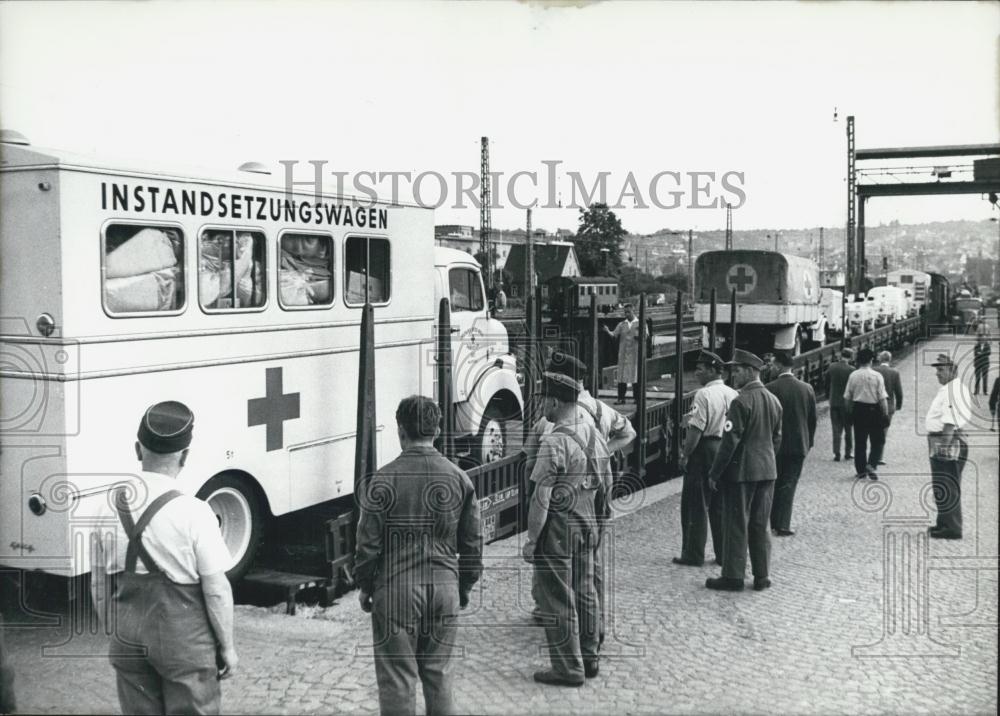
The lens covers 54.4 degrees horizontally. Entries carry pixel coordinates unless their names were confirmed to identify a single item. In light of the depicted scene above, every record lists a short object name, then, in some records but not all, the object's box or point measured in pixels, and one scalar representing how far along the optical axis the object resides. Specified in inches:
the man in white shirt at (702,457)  315.0
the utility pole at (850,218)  1159.6
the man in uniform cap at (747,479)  291.3
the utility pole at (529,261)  913.8
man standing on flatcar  567.5
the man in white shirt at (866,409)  477.4
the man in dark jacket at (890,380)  486.6
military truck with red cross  927.0
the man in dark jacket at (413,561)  169.0
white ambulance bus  232.4
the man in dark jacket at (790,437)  372.5
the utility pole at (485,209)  968.3
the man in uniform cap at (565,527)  213.3
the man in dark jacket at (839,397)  523.2
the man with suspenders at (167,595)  144.3
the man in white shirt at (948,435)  346.0
